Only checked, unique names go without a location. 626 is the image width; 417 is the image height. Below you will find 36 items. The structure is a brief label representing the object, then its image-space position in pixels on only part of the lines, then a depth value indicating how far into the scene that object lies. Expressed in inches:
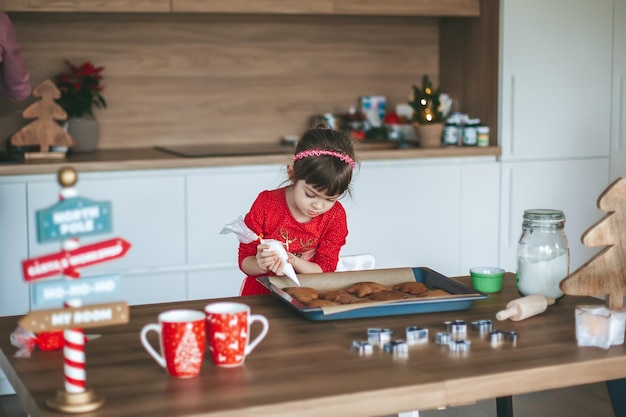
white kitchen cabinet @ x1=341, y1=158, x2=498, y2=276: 150.2
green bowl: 80.8
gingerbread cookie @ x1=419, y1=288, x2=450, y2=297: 75.2
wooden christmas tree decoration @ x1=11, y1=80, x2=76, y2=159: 140.7
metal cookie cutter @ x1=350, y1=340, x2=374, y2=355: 62.7
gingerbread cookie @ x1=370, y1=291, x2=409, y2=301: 73.8
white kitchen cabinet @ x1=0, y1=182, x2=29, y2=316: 132.0
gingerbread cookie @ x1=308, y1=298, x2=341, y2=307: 72.1
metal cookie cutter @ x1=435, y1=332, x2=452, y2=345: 64.8
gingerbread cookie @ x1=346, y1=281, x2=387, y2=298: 77.0
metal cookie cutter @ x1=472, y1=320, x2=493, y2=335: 67.9
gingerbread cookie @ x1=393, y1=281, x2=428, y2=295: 77.5
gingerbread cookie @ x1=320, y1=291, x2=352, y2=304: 74.4
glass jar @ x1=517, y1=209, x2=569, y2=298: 77.0
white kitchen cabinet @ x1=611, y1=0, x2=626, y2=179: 163.9
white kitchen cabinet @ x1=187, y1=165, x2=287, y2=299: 141.3
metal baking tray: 70.6
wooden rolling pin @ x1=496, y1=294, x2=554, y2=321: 70.7
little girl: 88.4
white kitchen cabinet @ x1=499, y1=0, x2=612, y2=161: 156.9
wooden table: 53.4
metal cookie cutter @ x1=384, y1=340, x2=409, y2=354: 62.7
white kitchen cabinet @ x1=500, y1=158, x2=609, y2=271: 159.8
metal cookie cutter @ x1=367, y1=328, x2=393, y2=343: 64.9
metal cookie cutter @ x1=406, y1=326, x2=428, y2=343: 65.2
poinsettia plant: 149.3
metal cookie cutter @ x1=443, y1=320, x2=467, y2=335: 67.0
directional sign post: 49.9
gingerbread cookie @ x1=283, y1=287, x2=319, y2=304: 74.1
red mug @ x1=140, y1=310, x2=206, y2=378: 56.6
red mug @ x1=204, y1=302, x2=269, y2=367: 58.6
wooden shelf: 139.0
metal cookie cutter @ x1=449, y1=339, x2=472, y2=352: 63.2
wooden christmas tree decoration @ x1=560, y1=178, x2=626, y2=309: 68.9
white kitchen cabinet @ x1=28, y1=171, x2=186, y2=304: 136.9
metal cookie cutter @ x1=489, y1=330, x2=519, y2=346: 65.3
